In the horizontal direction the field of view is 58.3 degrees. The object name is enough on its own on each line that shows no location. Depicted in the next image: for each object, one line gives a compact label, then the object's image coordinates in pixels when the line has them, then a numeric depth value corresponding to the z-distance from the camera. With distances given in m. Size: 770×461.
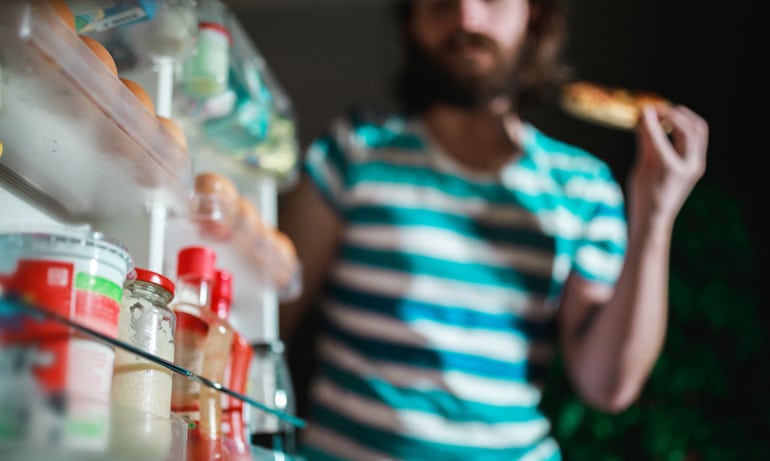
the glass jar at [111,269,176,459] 0.49
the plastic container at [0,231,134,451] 0.41
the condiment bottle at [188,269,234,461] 0.63
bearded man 1.15
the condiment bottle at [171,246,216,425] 0.65
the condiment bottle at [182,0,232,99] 0.81
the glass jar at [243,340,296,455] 0.88
